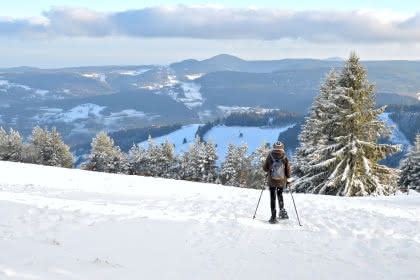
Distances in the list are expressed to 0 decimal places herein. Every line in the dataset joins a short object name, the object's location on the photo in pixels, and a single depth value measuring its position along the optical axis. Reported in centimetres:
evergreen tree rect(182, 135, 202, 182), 5366
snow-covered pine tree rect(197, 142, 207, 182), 5229
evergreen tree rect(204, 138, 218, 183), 5325
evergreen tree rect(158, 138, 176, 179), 5878
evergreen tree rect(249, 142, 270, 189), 4834
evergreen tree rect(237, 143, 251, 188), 5472
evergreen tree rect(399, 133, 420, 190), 3894
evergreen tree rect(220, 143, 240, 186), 5128
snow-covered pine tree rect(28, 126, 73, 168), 5433
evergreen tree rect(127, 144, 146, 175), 6067
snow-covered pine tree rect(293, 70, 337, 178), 2547
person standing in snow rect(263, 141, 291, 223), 1035
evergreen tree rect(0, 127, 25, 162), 5566
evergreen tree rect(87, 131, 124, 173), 5731
